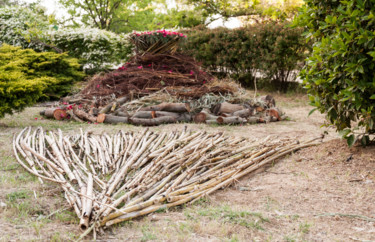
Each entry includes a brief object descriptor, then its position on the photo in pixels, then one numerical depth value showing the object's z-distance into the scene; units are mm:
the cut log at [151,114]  6793
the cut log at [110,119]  6684
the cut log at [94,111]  7086
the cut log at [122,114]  6902
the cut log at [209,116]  6836
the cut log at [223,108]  7055
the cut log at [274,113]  7255
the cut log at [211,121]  6715
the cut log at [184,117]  6871
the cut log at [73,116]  6893
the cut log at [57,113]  7098
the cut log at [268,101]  7758
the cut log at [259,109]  7488
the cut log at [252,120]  6949
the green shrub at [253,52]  10828
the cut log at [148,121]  6598
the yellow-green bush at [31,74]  5699
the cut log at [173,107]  6855
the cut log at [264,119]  7057
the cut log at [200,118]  6805
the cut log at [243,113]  7023
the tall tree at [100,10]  21922
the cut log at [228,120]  6676
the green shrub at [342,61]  3410
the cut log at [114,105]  7105
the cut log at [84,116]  6812
